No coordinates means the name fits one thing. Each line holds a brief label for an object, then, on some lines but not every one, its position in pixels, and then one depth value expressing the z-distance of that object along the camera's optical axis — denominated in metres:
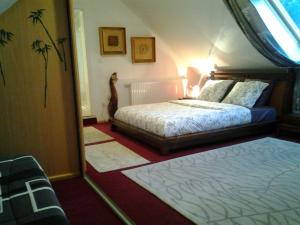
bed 3.32
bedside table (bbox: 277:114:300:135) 3.70
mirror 3.51
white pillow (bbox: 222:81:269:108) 4.00
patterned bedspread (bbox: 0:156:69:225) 1.21
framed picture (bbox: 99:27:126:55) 5.02
